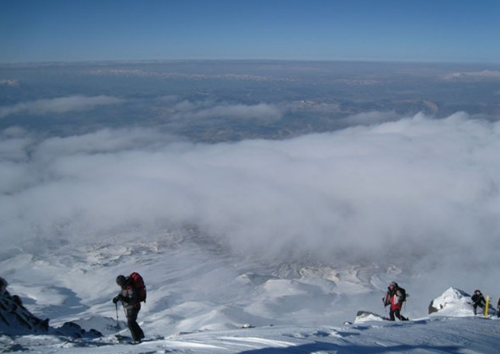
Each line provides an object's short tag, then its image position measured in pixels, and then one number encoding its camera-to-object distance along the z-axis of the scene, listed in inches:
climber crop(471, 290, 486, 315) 770.8
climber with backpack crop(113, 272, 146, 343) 434.6
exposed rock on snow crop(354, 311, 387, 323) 845.7
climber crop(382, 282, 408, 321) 632.4
